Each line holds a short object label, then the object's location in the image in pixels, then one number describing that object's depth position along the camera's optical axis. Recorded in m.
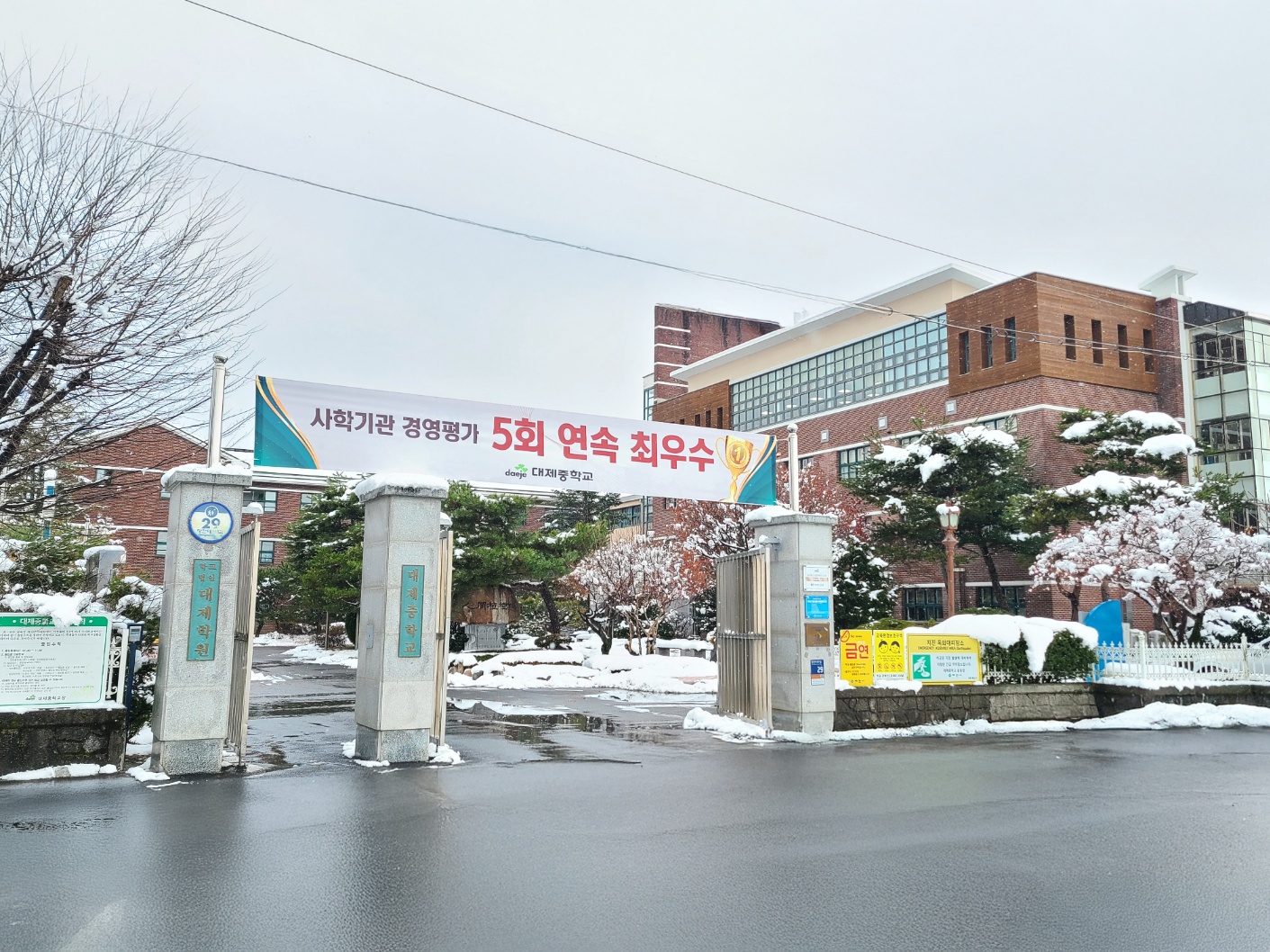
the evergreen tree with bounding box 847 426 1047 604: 31.69
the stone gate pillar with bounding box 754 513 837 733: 14.00
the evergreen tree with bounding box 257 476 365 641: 34.31
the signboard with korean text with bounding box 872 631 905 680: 15.45
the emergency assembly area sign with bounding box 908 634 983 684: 15.73
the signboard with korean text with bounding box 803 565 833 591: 14.09
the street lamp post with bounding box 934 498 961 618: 21.56
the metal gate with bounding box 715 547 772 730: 14.31
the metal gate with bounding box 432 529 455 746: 11.78
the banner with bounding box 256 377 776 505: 11.56
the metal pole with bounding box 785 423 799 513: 14.76
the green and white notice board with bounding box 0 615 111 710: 10.01
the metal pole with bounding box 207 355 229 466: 10.71
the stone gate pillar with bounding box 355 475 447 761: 11.08
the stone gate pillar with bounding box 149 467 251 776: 10.23
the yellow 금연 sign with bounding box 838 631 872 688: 15.23
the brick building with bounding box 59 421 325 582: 41.72
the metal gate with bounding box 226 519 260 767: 10.89
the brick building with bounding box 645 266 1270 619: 36.56
